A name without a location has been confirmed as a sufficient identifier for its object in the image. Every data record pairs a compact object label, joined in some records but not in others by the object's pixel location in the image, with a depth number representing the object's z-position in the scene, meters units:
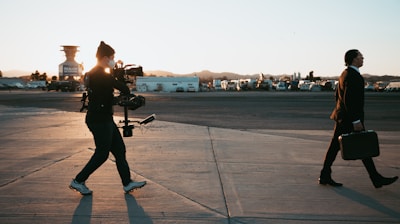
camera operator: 4.77
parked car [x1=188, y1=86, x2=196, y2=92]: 74.75
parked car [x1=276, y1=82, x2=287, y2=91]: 83.21
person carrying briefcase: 5.20
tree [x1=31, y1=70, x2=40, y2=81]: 181.12
